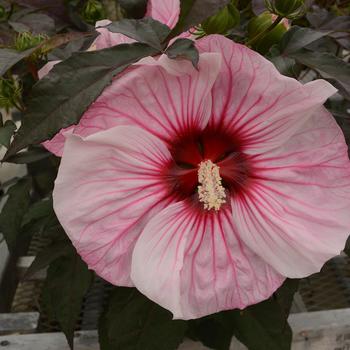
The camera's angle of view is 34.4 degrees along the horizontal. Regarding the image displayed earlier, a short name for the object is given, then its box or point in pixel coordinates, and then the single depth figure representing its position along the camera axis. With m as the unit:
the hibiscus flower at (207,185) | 0.41
